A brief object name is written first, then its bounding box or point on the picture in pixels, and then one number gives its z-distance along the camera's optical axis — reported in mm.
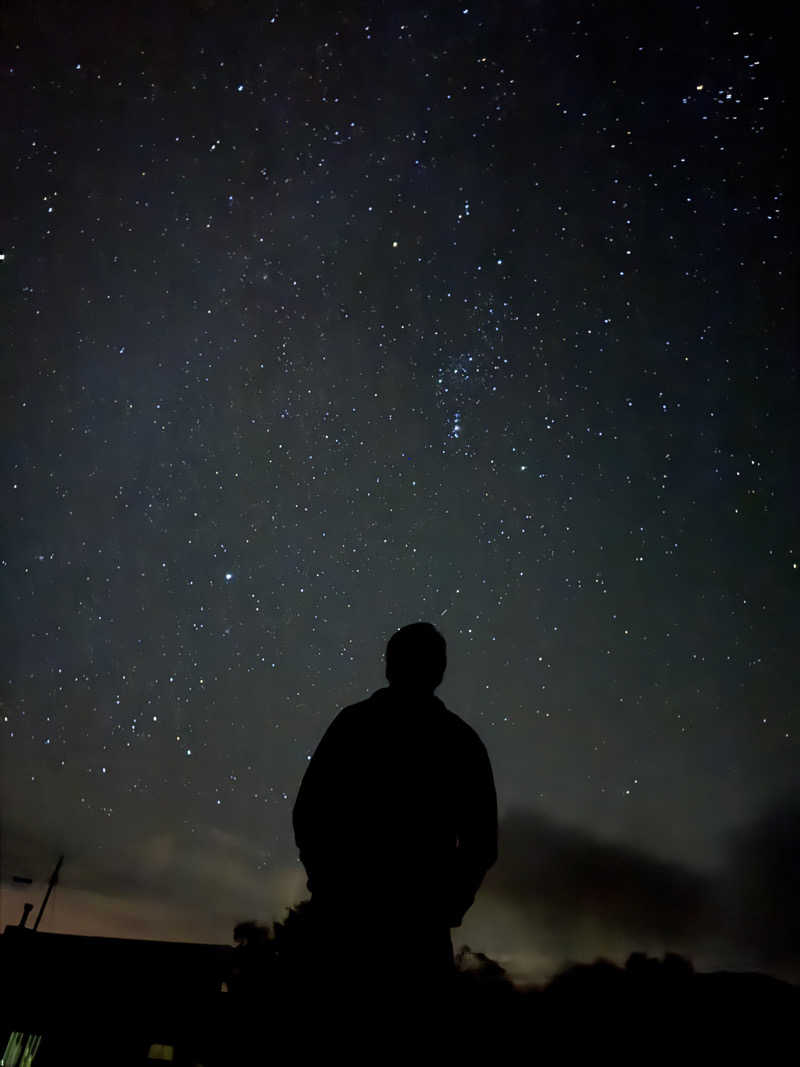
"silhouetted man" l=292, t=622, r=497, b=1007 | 1640
